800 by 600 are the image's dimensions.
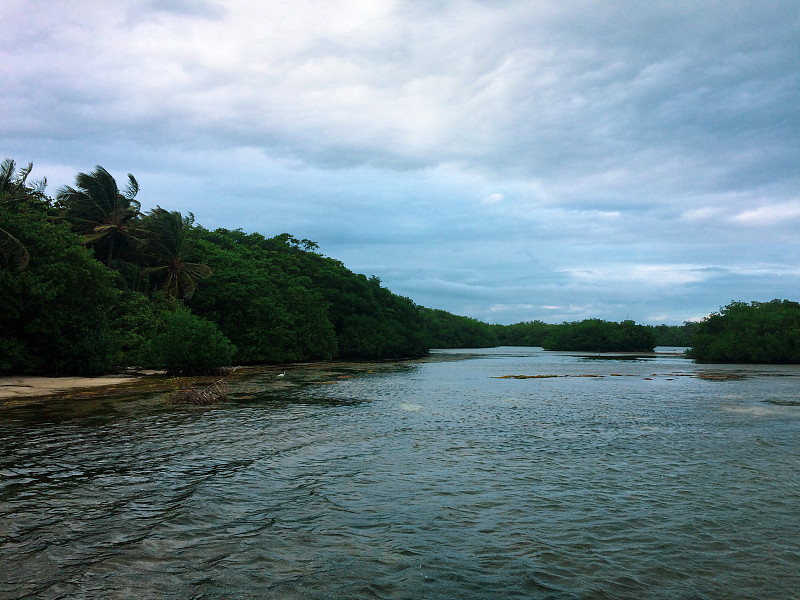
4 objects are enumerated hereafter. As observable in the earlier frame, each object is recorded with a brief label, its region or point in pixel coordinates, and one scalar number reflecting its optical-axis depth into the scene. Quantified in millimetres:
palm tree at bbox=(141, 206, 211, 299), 53344
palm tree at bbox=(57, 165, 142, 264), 51219
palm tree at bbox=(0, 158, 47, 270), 32531
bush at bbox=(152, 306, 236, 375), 42844
